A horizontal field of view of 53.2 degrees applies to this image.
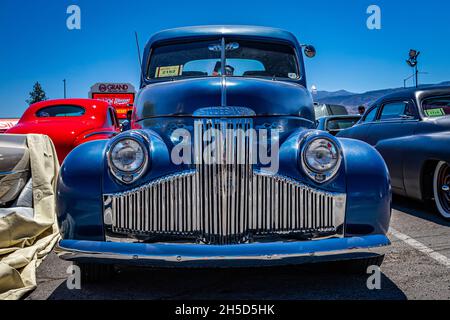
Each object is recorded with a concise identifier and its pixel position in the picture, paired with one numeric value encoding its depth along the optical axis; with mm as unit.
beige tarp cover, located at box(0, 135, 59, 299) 2732
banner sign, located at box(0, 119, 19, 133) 16266
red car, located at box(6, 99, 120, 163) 6434
